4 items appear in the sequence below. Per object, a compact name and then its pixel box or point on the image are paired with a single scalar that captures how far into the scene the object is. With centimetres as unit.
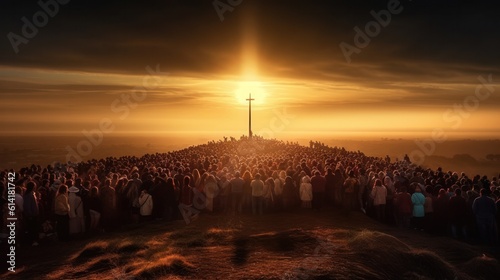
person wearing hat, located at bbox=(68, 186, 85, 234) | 1430
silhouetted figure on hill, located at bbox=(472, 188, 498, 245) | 1449
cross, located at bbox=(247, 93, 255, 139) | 6819
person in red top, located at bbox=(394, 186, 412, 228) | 1589
